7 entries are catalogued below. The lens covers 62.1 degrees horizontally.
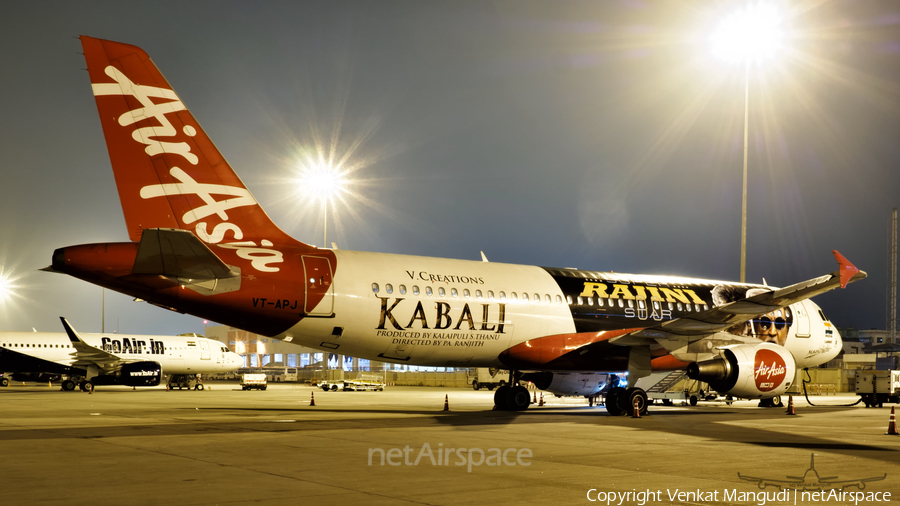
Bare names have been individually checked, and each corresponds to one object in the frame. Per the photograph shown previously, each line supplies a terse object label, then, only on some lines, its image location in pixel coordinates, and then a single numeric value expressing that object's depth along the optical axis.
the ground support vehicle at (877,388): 28.53
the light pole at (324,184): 38.53
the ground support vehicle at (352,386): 47.94
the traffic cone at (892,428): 15.20
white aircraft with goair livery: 41.91
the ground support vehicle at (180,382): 49.97
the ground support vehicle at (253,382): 50.59
